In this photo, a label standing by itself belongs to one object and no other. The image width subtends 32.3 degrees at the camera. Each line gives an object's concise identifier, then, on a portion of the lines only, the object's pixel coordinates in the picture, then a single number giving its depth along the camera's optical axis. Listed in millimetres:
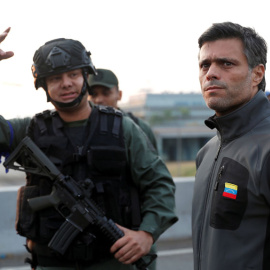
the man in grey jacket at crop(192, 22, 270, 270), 1748
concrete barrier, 5812
